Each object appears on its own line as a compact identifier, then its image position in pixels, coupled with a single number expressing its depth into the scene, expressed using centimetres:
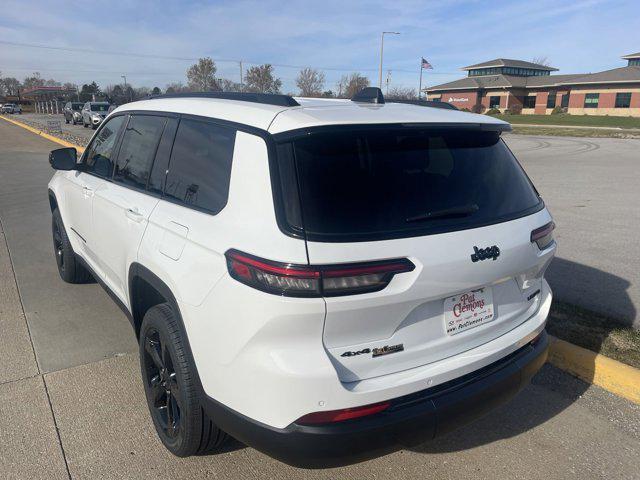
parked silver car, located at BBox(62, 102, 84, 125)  3428
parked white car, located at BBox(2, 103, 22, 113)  6086
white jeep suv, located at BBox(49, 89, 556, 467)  191
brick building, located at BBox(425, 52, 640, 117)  5609
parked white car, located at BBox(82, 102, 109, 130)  2950
